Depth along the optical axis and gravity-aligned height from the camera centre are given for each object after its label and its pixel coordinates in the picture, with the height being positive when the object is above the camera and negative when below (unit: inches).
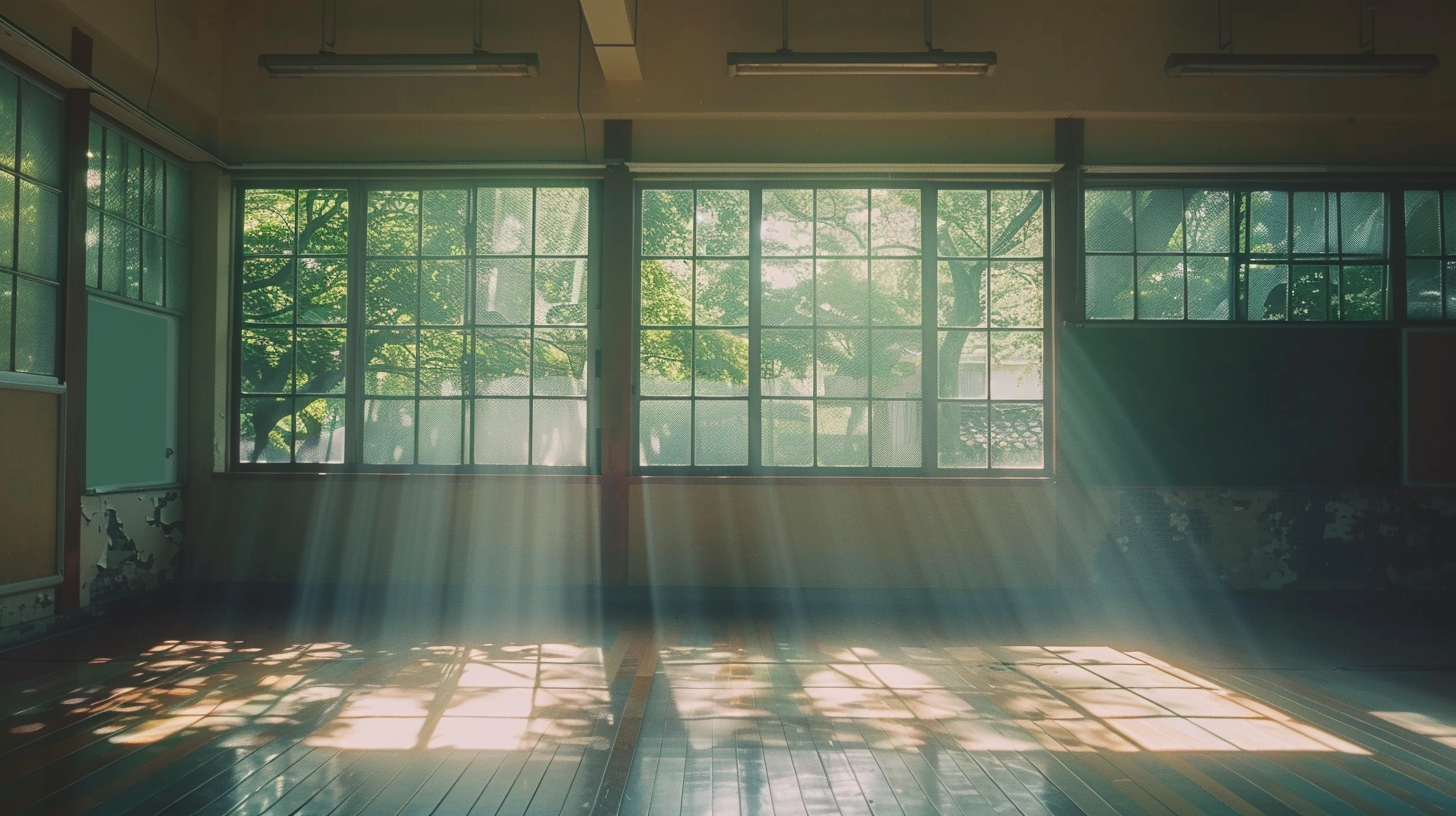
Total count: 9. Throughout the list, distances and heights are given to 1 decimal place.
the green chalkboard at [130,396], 221.3 +6.4
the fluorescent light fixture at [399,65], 225.6 +84.2
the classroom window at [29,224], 190.5 +40.4
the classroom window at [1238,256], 256.5 +44.8
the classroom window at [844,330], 259.0 +25.3
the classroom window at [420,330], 259.8 +25.2
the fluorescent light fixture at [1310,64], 225.9 +84.8
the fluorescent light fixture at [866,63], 223.3 +83.6
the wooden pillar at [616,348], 254.7 +20.1
